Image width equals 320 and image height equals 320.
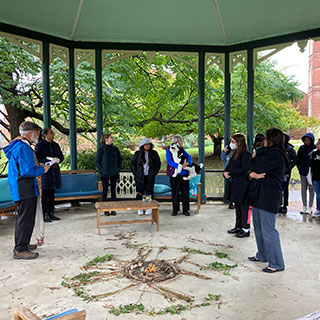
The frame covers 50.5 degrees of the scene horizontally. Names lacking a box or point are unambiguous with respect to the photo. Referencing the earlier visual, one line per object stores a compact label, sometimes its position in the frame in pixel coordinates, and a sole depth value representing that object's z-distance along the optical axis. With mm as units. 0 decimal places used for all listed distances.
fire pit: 3691
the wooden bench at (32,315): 1640
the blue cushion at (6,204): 5952
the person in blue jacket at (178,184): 6836
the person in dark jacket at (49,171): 6215
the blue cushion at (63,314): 1625
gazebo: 6504
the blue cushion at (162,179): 7656
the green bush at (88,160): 9234
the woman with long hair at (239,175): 5062
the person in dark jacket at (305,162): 6926
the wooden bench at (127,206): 5531
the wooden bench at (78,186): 7128
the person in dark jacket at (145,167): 6762
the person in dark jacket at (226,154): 7258
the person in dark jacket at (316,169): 6586
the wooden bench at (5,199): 6020
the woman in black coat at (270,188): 3850
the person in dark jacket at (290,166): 6961
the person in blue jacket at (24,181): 4207
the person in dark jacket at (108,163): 6812
